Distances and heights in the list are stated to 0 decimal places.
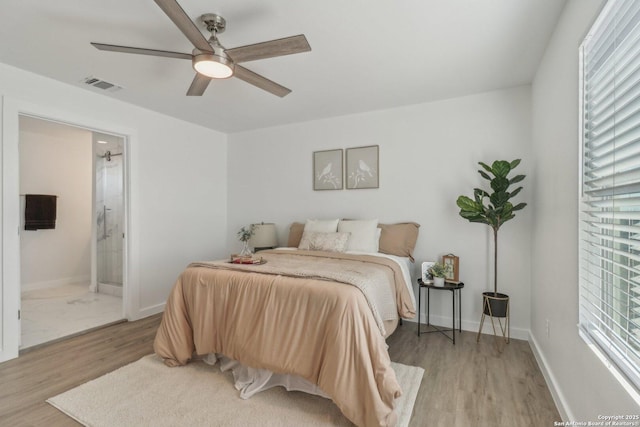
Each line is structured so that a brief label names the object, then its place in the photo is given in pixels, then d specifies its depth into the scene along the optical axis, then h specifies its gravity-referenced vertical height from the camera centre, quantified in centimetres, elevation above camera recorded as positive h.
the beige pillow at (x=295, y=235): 400 -30
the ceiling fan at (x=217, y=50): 181 +102
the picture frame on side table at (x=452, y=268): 319 -57
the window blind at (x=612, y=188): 116 +12
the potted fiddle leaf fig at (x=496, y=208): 279 +5
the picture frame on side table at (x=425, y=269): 320 -59
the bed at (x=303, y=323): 177 -78
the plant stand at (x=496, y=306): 282 -87
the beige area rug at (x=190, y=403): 185 -127
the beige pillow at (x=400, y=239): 340 -30
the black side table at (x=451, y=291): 301 -87
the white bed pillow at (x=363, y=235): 338 -25
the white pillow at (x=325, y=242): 336 -33
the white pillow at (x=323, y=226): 368 -16
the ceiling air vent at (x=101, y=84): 296 +127
